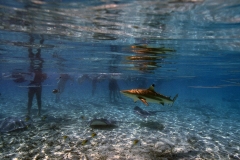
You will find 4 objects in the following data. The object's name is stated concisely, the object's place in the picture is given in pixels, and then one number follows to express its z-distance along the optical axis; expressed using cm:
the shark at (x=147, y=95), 411
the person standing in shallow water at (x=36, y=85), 1409
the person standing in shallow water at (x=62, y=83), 2035
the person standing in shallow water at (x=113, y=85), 2327
